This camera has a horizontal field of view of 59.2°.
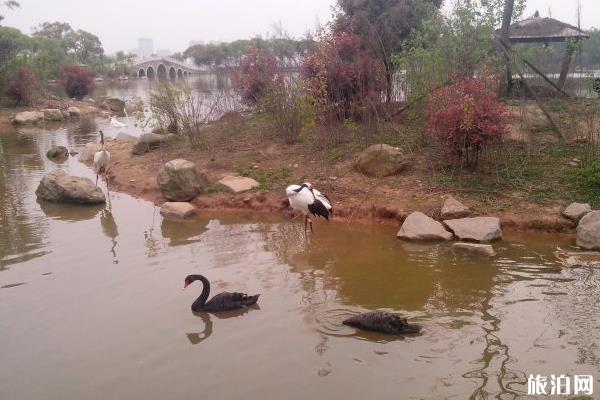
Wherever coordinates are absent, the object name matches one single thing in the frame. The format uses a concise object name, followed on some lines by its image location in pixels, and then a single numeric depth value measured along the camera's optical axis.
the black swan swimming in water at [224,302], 6.12
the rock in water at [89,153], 16.53
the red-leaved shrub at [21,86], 31.19
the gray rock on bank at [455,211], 8.73
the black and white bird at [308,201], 8.60
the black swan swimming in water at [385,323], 5.34
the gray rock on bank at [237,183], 10.87
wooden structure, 15.45
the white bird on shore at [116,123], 21.08
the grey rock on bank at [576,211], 8.22
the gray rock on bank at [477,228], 8.00
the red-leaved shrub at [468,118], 9.20
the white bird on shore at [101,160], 12.83
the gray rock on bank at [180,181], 10.75
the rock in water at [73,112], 31.77
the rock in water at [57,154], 17.08
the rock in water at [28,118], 27.38
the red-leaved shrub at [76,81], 38.31
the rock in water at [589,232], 7.51
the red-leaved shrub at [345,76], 12.88
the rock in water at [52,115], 29.28
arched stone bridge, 75.81
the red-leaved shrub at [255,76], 14.00
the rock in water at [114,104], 35.53
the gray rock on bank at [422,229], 8.19
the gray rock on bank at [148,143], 14.68
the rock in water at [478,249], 7.48
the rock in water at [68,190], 11.15
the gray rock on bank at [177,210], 10.11
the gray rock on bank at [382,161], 10.45
